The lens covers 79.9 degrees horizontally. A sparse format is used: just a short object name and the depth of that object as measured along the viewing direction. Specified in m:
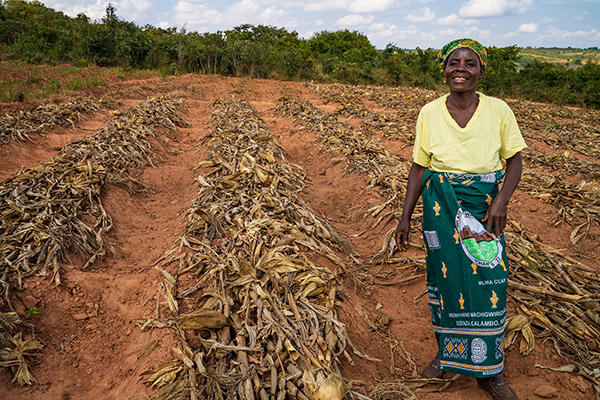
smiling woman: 1.73
